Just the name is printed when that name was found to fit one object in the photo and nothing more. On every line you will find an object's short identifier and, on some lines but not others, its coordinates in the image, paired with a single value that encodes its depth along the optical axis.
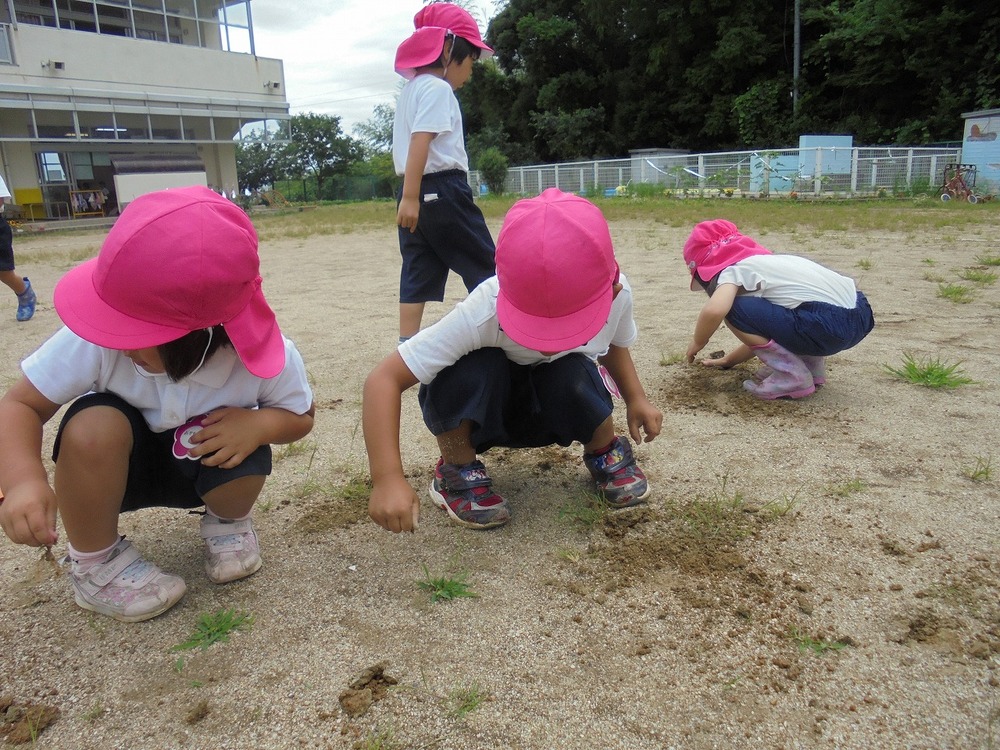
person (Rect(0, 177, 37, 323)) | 4.71
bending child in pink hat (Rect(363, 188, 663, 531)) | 1.65
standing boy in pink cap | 3.04
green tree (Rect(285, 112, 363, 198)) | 55.66
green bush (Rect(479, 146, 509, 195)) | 25.23
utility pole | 25.20
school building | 19.83
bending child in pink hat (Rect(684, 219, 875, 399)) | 2.68
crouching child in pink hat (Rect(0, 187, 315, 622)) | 1.39
